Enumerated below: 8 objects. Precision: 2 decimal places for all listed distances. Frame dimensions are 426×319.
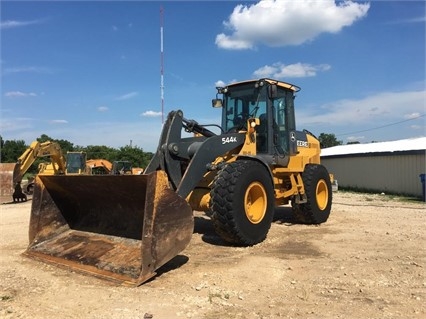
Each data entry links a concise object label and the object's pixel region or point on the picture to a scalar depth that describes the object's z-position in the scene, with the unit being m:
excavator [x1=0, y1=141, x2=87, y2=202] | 16.69
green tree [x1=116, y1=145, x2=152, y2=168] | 49.16
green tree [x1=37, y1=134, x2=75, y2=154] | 60.62
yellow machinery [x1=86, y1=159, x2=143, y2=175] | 24.80
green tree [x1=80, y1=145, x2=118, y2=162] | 52.28
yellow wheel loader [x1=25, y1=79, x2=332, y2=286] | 5.17
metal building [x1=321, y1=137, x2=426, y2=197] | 18.95
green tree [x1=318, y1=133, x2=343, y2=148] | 75.22
